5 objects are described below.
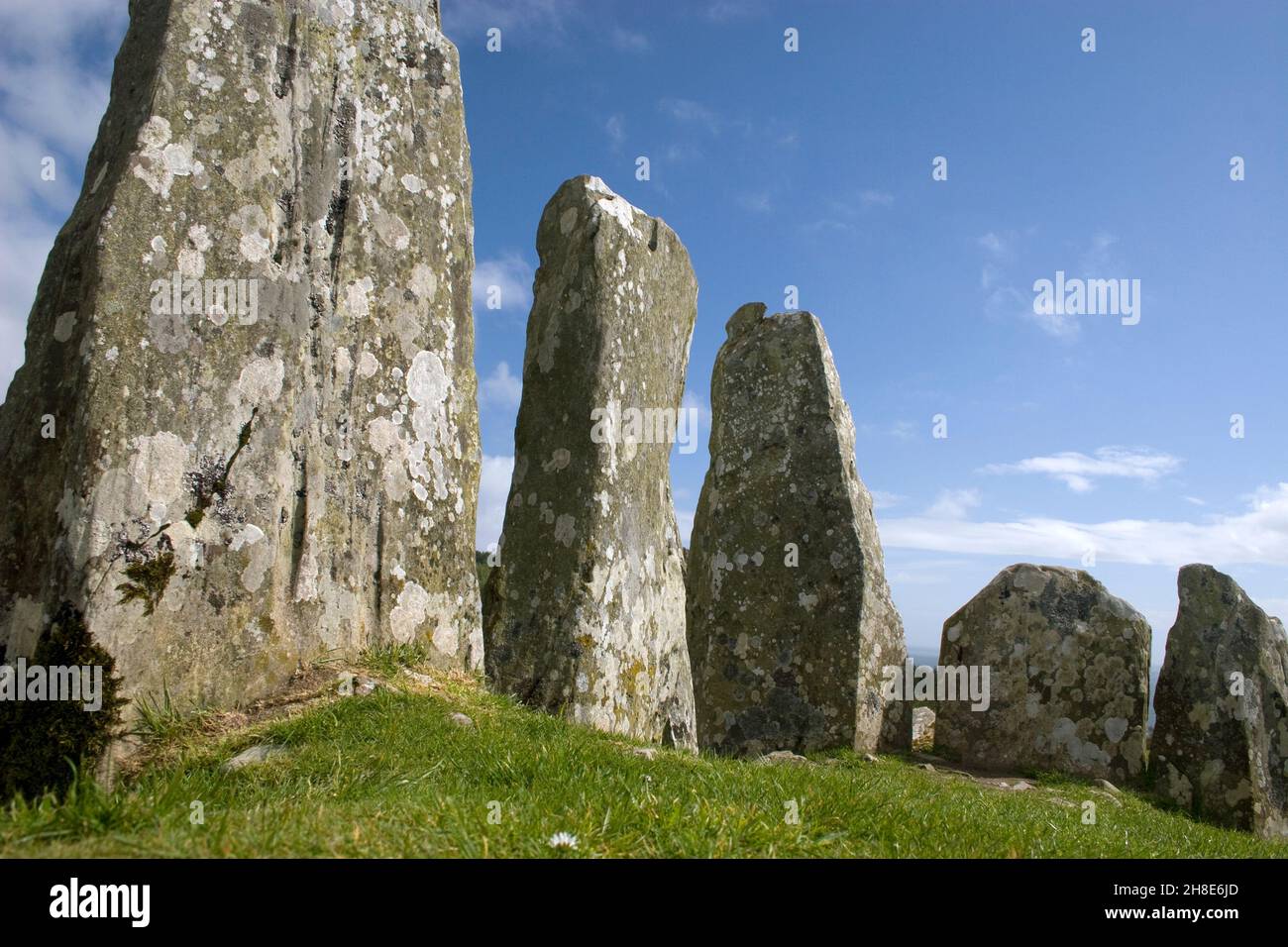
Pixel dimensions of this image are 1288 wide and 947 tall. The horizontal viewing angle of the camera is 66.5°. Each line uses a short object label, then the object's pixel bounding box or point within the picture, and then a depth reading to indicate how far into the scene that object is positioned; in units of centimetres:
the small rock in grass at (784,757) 1002
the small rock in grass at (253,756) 501
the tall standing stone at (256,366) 553
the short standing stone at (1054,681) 1263
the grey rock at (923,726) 1389
